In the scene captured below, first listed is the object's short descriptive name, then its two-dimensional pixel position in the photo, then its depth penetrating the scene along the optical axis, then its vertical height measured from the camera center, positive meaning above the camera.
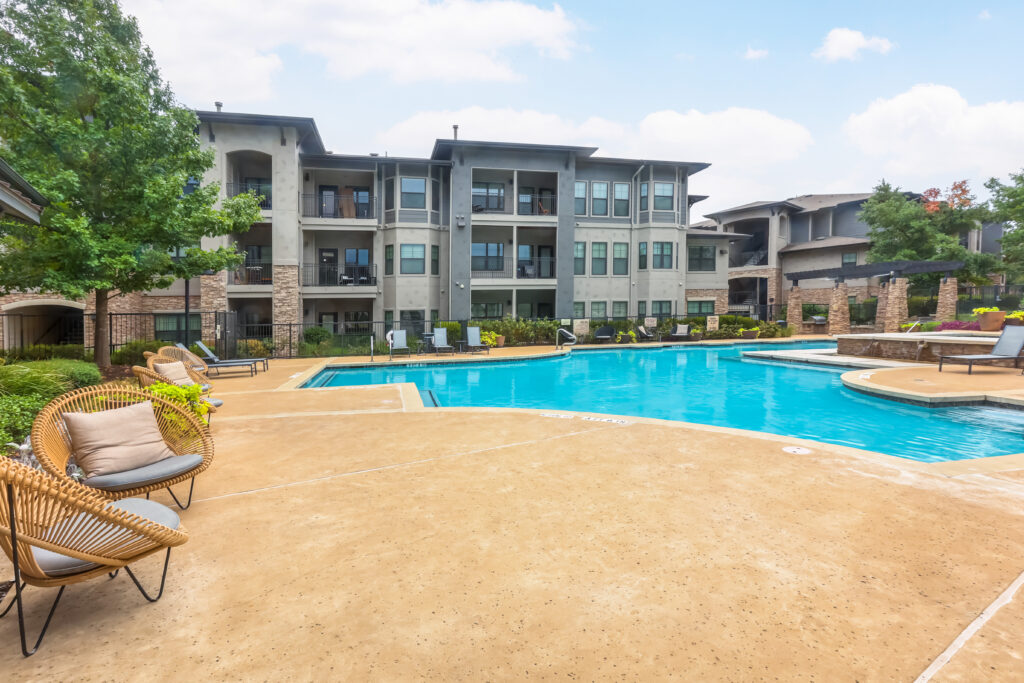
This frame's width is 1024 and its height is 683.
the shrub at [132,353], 14.35 -0.96
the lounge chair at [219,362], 13.46 -1.11
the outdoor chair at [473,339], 19.89 -0.61
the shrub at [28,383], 6.22 -0.81
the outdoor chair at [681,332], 26.00 -0.31
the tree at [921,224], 29.77 +6.07
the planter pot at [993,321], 19.56 +0.33
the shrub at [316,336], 19.91 -0.57
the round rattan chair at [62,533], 2.46 -1.06
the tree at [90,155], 10.46 +3.45
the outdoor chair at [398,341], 18.56 -0.67
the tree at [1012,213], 25.45 +5.80
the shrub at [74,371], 7.55 -0.81
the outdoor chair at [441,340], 19.33 -0.65
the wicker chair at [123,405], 3.86 -0.90
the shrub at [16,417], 5.06 -1.00
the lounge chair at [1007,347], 12.52 -0.41
